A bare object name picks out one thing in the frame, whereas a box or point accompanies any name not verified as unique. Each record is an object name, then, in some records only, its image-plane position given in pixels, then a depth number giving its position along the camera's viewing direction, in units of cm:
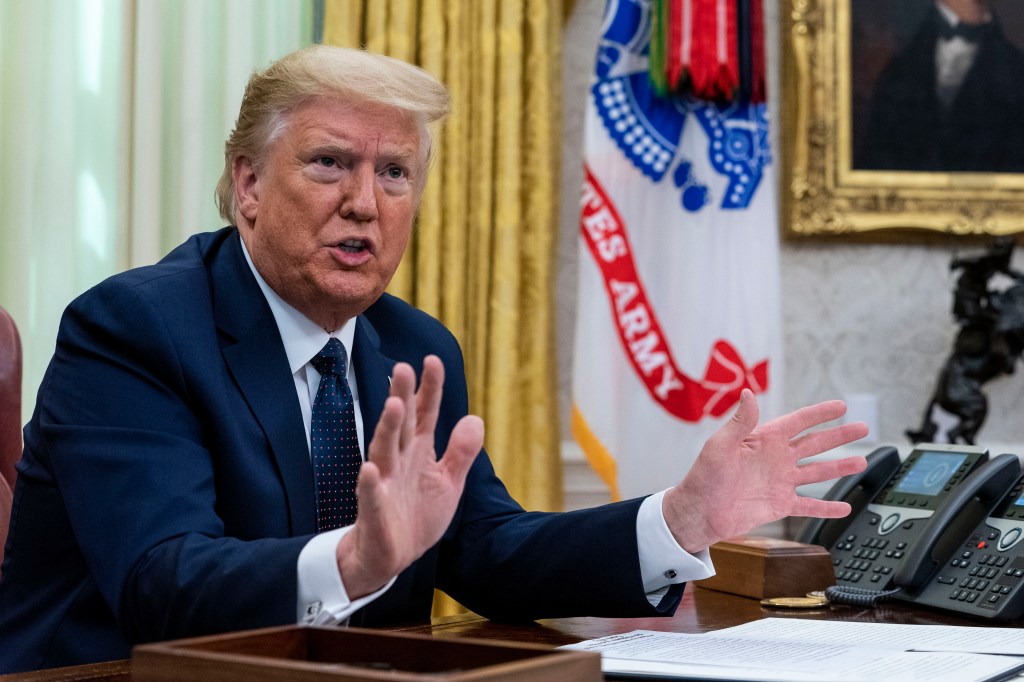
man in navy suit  221
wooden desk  241
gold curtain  402
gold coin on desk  255
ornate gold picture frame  449
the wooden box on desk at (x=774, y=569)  261
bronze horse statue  410
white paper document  217
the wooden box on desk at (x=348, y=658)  195
